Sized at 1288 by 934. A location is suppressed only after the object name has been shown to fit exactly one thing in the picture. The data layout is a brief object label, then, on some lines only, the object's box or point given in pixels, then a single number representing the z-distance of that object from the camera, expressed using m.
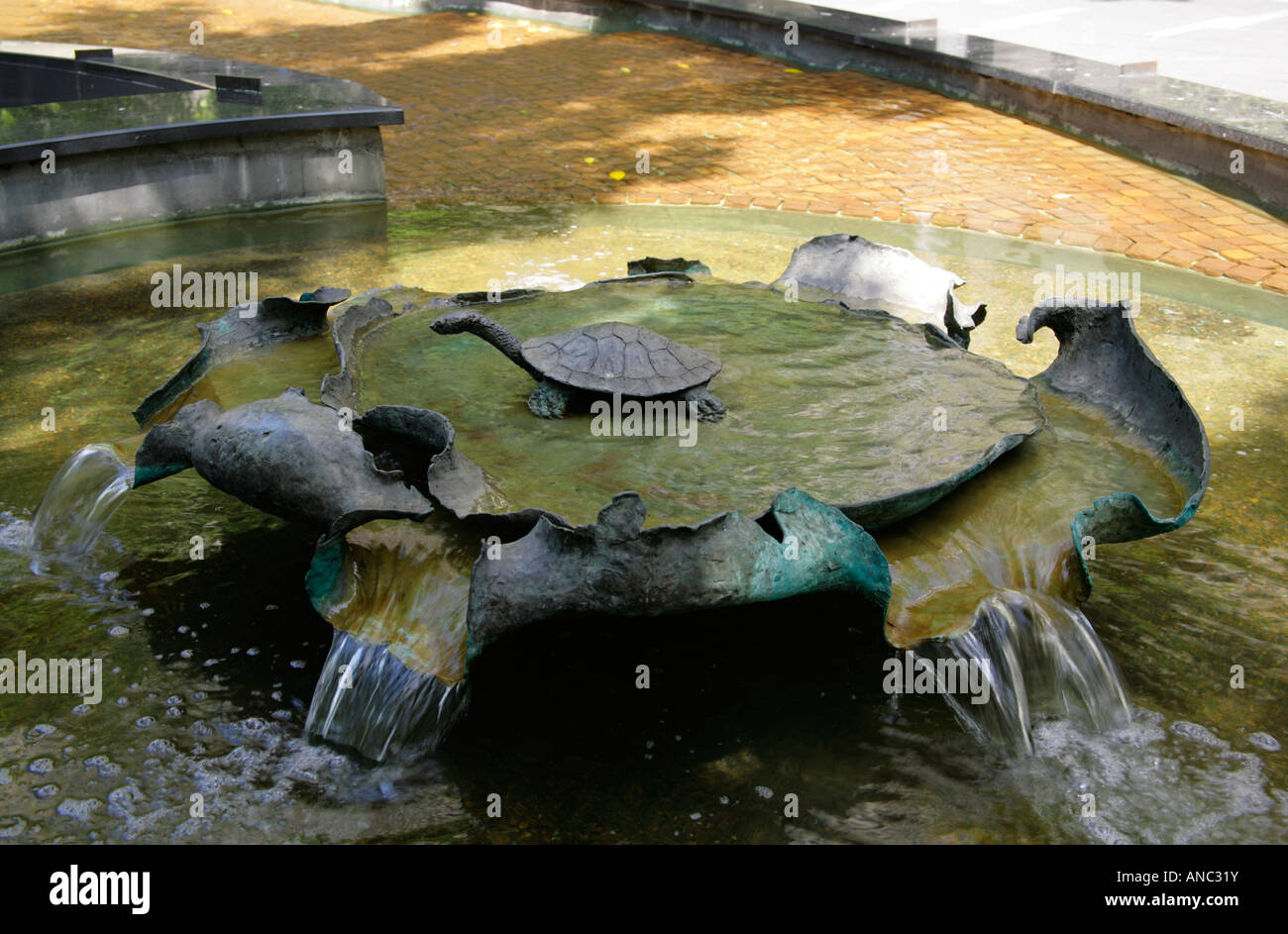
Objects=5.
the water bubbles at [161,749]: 3.36
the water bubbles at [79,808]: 3.12
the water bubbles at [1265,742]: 3.51
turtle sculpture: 4.14
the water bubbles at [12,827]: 3.05
